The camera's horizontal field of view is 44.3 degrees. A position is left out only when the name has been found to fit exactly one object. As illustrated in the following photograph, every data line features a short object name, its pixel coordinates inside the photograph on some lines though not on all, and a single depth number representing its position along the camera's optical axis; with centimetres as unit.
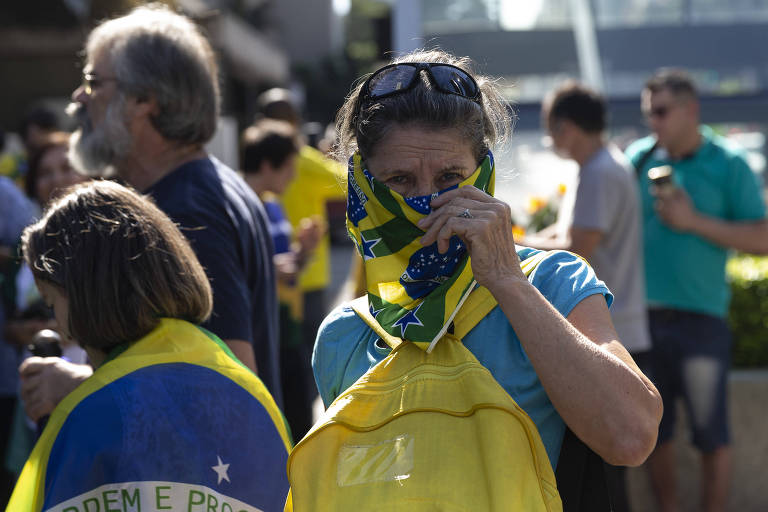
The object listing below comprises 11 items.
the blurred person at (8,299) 446
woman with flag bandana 167
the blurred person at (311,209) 633
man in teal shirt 497
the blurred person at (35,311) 298
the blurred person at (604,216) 454
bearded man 285
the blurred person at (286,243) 523
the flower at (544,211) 569
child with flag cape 192
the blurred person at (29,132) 653
